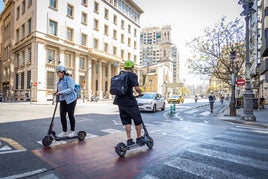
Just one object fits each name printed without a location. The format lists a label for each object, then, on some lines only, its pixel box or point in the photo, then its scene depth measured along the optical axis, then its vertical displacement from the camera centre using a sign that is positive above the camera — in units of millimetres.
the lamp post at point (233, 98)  12906 -421
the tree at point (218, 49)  17875 +4157
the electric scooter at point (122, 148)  3891 -1140
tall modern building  143500 +32931
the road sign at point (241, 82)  12086 +648
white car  14172 -738
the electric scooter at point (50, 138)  4408 -1088
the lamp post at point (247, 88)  10435 +244
